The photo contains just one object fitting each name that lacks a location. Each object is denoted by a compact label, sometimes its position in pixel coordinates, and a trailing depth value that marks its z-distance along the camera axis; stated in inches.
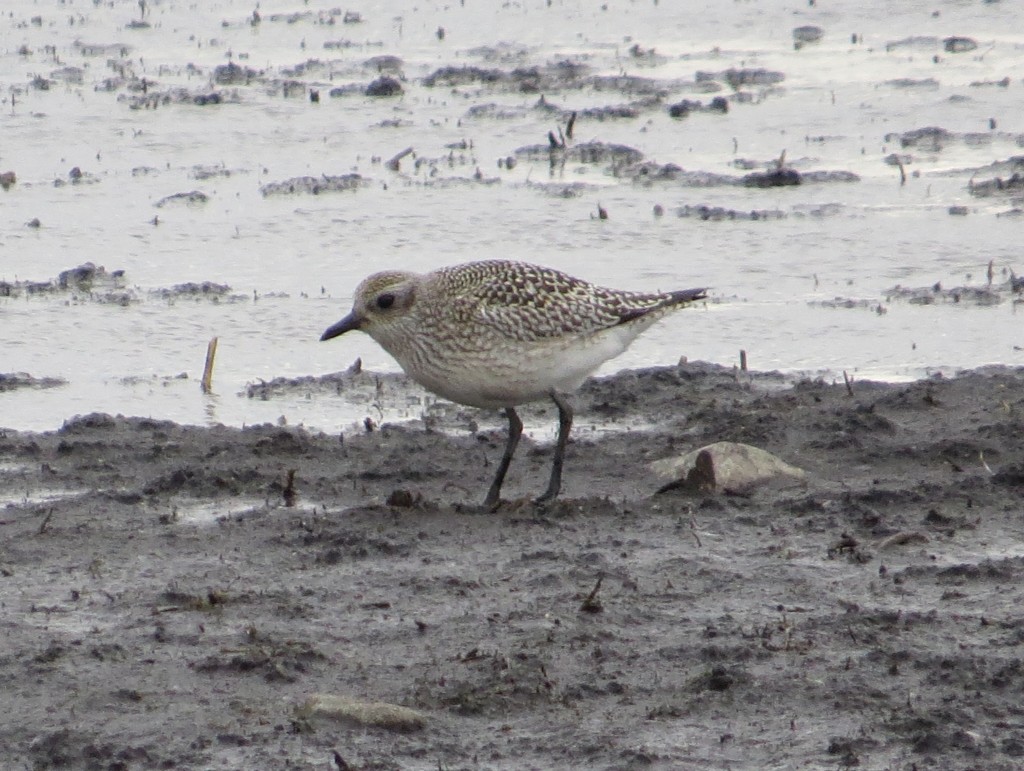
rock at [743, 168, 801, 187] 1040.8
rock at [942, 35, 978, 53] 1380.4
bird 599.2
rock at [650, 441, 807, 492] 592.1
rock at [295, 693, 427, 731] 413.4
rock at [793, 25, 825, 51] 1431.3
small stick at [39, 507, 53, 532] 550.1
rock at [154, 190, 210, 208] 1016.2
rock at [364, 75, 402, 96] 1259.8
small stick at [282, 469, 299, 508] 597.3
